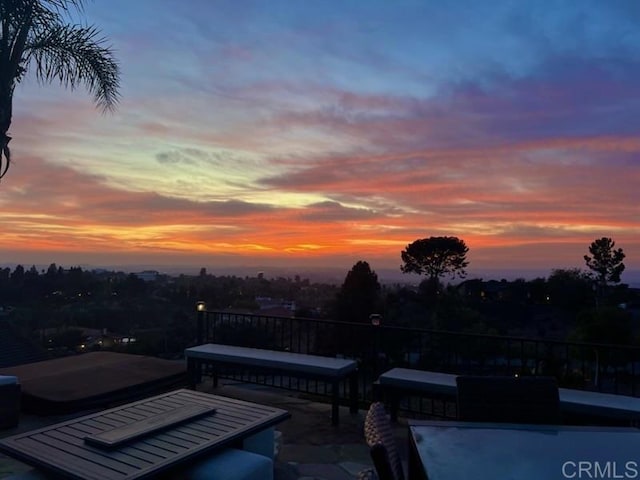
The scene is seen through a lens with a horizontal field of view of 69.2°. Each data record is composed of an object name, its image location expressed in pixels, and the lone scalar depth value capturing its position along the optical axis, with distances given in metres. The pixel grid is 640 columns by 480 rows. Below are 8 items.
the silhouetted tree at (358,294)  23.14
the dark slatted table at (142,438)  2.03
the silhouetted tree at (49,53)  4.02
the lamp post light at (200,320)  6.00
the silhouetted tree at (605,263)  31.83
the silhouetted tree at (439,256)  33.31
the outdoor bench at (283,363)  4.28
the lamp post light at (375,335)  4.85
